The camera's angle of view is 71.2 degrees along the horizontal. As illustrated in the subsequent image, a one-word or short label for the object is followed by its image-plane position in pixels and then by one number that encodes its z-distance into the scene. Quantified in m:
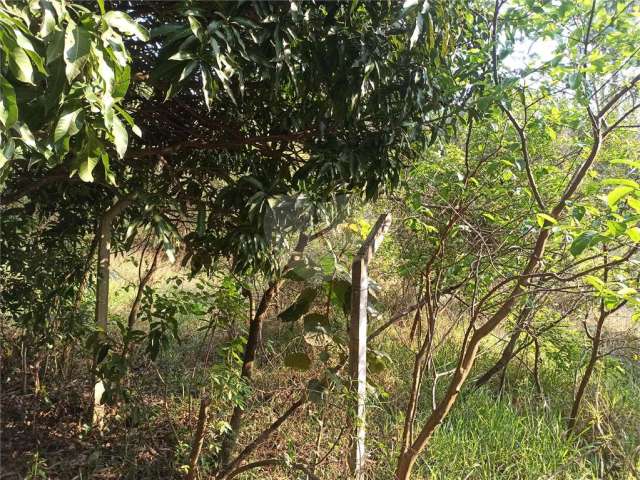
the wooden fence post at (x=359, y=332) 1.65
